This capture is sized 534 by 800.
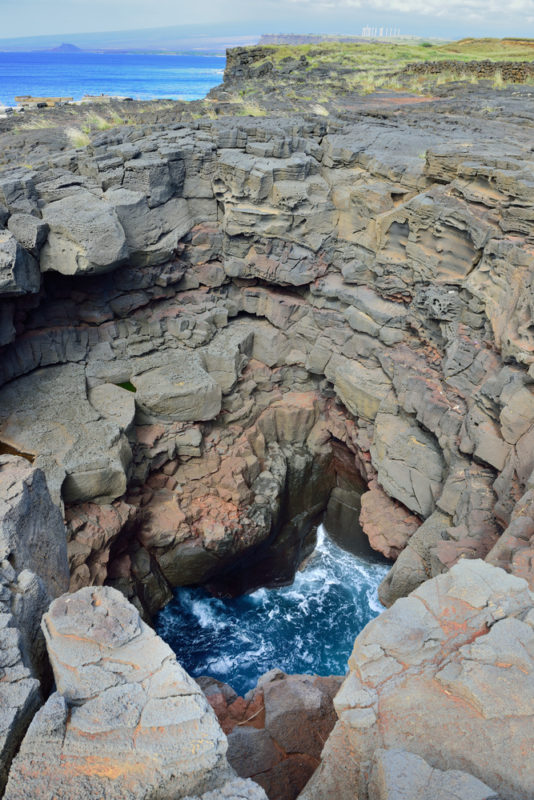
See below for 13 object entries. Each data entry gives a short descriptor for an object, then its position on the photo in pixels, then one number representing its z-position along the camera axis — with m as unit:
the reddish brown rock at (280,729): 6.08
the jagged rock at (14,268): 10.27
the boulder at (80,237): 11.66
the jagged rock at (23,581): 3.89
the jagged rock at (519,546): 5.81
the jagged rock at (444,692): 3.90
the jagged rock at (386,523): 12.36
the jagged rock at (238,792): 3.63
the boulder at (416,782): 3.54
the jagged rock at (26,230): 11.15
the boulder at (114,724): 3.53
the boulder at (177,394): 13.42
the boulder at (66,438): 11.24
